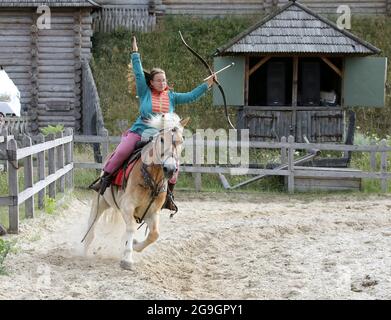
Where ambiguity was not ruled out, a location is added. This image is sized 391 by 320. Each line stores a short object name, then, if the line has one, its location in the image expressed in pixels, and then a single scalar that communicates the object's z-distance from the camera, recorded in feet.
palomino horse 36.43
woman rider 40.16
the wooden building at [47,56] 123.65
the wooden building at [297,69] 92.08
